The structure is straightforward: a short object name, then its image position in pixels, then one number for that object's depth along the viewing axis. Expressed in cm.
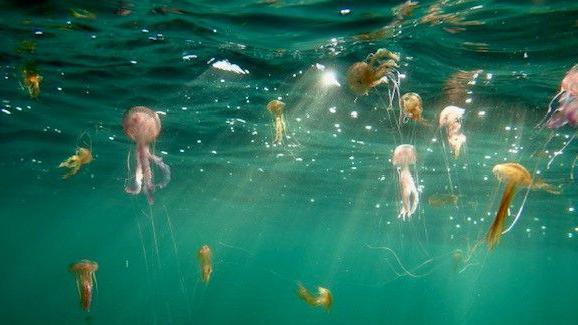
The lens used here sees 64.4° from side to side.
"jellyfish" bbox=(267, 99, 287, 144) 734
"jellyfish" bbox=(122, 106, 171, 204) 554
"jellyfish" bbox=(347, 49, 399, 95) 589
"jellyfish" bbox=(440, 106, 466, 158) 696
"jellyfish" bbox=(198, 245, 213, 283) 700
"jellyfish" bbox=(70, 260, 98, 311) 621
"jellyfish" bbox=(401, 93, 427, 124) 639
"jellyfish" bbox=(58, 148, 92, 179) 755
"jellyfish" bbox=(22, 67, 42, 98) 1057
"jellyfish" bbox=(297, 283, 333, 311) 765
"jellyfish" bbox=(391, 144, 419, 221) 608
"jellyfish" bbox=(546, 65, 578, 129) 484
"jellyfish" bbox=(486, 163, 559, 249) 367
